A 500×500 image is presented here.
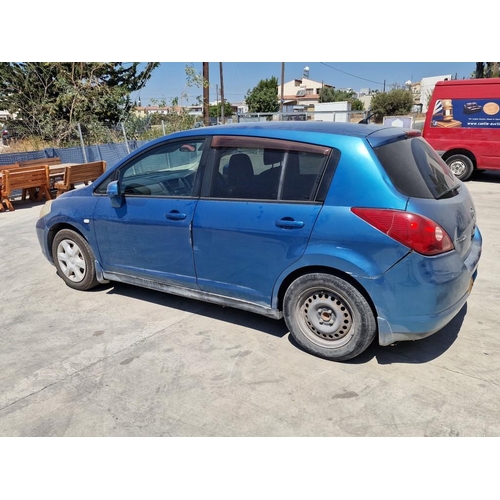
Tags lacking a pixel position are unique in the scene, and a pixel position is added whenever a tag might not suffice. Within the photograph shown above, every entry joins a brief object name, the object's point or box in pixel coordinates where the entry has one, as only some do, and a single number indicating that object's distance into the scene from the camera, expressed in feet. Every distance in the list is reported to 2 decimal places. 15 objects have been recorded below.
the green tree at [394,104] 160.45
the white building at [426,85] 164.40
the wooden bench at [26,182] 30.94
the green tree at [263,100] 187.01
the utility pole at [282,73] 129.78
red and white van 35.83
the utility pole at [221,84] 106.05
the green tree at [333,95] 218.87
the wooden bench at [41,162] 37.04
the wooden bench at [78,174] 34.24
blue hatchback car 9.64
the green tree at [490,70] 86.18
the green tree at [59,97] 60.90
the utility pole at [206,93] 60.81
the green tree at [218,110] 193.49
